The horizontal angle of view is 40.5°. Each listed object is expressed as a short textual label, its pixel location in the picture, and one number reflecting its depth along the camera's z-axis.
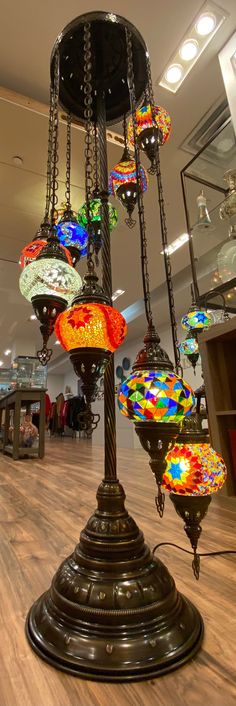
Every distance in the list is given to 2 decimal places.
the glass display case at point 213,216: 2.04
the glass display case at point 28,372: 8.19
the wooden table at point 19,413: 3.87
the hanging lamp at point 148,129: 1.06
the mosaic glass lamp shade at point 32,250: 0.82
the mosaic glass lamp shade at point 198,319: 2.01
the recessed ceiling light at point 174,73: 1.95
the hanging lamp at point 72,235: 1.17
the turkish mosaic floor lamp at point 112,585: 0.47
